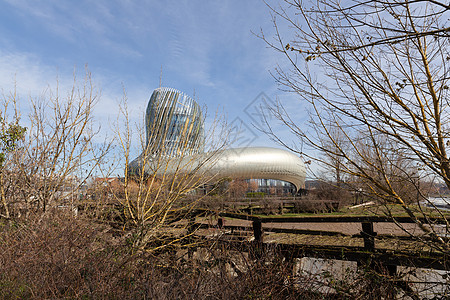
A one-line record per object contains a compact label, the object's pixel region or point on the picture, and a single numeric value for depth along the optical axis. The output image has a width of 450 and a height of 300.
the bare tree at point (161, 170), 4.83
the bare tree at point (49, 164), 5.89
